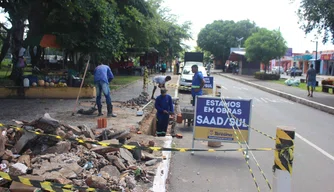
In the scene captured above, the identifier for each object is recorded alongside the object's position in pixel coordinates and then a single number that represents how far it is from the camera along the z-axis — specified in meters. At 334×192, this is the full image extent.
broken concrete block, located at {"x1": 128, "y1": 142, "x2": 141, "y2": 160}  5.98
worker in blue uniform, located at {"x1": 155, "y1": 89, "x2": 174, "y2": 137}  8.80
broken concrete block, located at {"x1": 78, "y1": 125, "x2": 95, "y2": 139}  6.55
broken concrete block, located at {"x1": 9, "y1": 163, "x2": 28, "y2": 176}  4.32
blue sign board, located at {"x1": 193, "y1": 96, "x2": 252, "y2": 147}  6.95
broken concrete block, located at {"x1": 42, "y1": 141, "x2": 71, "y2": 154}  5.30
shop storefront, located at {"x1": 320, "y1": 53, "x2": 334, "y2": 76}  60.56
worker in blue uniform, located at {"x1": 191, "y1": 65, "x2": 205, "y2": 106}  10.82
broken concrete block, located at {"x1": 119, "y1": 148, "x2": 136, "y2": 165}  5.64
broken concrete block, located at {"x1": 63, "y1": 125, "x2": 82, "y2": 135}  6.42
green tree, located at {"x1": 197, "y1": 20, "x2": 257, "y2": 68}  66.00
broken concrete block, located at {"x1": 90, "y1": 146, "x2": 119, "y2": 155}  5.62
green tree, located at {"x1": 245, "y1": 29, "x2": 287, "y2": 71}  36.53
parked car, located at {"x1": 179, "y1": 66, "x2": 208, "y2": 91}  20.87
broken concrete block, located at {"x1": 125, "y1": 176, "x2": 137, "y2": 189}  4.71
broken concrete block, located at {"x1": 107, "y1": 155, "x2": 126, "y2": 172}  5.32
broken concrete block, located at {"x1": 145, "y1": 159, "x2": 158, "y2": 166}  5.80
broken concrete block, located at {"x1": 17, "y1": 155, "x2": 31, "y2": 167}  4.72
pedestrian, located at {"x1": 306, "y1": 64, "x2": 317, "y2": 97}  18.66
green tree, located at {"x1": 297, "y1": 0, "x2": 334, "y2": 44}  18.45
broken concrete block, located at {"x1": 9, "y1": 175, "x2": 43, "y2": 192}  3.95
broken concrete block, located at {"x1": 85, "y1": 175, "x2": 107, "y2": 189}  4.34
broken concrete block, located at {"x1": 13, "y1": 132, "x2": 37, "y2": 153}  5.24
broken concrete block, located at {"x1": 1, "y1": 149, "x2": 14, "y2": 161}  4.83
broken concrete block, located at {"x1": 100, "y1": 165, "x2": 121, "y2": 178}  5.02
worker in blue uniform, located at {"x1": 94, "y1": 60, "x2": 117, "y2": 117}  10.05
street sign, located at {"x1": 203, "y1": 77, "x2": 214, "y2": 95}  14.99
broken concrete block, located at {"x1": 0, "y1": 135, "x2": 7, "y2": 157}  4.83
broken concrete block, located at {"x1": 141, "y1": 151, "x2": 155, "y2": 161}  6.05
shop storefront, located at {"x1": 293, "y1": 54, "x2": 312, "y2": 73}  71.64
